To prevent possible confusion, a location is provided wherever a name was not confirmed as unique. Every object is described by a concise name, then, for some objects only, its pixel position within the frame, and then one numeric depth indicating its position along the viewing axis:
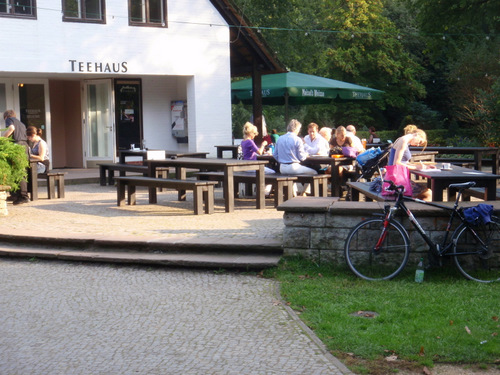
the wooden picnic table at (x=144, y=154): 16.24
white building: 19.41
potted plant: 12.12
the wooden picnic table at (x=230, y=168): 12.05
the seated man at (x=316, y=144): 14.59
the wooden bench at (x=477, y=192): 9.69
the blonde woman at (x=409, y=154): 9.75
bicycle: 7.57
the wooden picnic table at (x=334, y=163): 13.10
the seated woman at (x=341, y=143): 13.43
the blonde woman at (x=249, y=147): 13.61
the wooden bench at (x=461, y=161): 16.33
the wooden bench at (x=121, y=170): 15.49
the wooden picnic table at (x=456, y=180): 9.36
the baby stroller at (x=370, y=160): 12.32
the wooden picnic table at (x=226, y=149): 18.56
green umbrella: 19.66
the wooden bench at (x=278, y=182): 12.34
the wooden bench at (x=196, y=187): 11.74
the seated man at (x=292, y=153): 12.98
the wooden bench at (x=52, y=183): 14.82
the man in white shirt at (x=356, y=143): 13.99
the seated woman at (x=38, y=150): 15.28
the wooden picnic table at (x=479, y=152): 15.76
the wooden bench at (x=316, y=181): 12.77
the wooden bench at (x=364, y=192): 8.91
